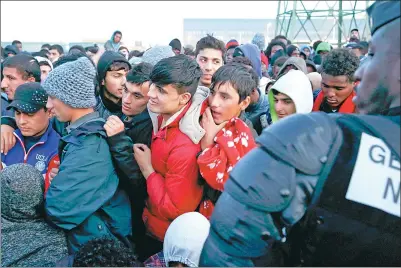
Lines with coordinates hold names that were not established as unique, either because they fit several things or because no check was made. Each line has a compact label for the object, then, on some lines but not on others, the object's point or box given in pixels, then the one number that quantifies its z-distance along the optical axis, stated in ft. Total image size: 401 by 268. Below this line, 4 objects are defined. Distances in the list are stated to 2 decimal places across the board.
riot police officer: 3.64
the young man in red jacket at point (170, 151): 8.07
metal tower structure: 44.01
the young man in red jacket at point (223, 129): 7.79
